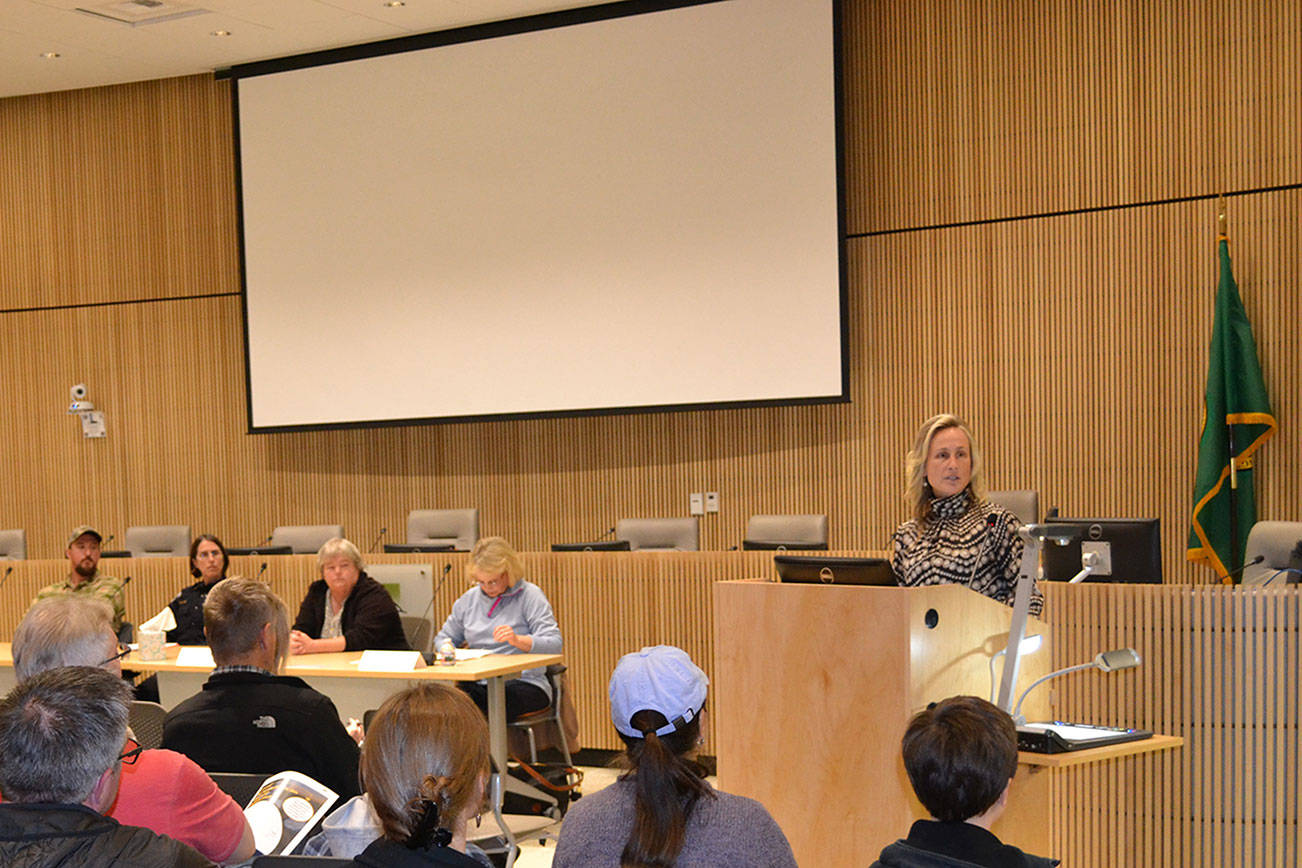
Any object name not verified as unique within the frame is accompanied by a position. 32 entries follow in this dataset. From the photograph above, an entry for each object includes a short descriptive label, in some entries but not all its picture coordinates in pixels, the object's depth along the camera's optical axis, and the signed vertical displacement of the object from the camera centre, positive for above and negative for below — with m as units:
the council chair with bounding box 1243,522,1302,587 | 4.77 -0.53
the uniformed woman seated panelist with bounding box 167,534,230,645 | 7.32 -0.94
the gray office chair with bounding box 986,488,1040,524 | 7.15 -0.54
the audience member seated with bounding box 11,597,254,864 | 2.65 -0.77
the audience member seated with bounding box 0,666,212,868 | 2.05 -0.56
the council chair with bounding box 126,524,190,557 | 9.42 -0.84
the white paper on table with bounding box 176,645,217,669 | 6.08 -1.11
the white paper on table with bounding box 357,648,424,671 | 5.69 -1.04
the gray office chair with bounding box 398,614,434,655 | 6.99 -1.12
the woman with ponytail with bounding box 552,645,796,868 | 2.20 -0.66
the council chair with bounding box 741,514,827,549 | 7.68 -0.71
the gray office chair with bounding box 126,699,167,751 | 4.41 -0.99
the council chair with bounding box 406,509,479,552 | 8.56 -0.72
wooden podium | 3.49 -0.77
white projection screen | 8.16 +1.27
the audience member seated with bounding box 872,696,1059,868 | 2.34 -0.68
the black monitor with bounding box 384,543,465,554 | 7.90 -0.78
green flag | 7.07 -0.20
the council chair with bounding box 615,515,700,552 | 7.98 -0.74
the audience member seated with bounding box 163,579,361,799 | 3.50 -0.78
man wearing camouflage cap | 7.93 -0.92
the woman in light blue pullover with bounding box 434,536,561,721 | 6.18 -0.98
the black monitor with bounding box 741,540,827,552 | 6.81 -0.72
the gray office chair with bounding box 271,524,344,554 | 8.92 -0.79
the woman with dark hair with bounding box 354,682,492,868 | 2.10 -0.58
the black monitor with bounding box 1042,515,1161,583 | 4.75 -0.54
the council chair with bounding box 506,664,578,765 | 6.23 -1.45
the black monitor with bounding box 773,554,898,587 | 3.59 -0.45
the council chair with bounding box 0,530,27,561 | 9.41 -0.85
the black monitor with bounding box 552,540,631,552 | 7.54 -0.76
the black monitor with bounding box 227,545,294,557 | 8.23 -0.81
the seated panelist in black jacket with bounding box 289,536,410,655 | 6.40 -0.95
